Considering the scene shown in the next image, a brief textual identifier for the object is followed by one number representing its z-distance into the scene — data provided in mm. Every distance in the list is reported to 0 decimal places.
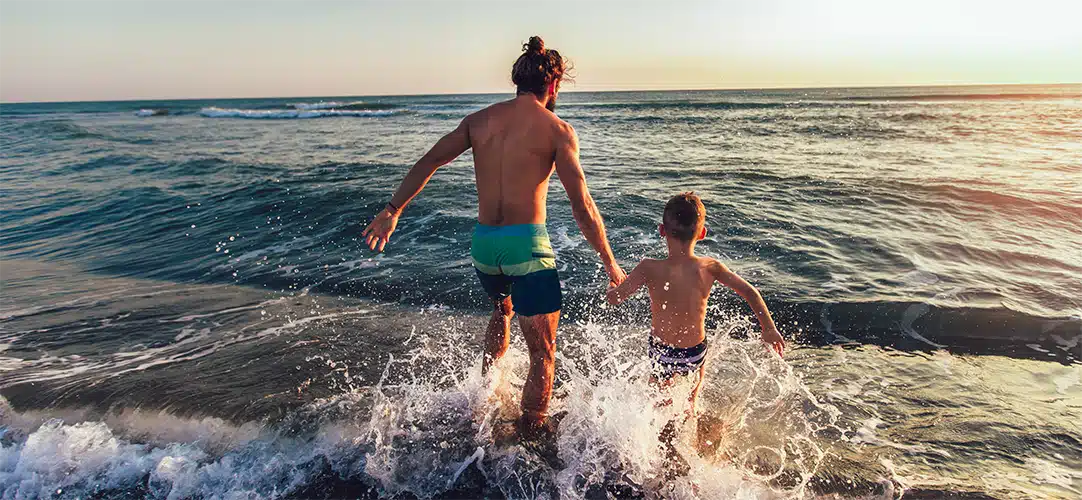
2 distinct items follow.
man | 3236
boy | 3486
